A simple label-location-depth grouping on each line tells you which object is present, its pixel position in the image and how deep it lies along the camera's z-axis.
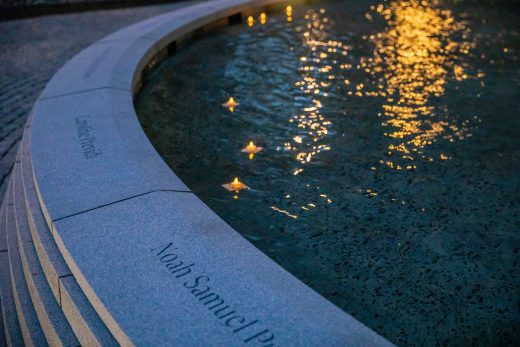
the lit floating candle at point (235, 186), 6.17
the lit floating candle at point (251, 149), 7.00
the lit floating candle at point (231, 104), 8.53
